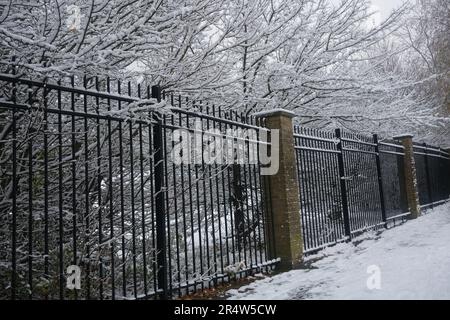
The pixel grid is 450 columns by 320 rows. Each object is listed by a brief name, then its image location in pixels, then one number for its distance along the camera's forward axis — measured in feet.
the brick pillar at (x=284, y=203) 20.63
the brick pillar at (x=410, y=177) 39.99
